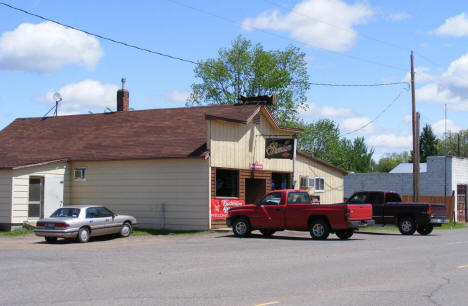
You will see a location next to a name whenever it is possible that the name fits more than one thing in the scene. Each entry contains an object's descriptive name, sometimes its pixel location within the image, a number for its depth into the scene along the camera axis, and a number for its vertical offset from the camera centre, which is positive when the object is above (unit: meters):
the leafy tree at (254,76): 56.69 +10.89
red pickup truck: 21.52 -1.03
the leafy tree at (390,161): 113.11 +5.66
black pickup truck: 25.48 -0.97
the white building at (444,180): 44.34 +0.81
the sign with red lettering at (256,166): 28.51 +1.10
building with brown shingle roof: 25.92 +1.03
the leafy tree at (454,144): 85.44 +6.85
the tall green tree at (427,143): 89.88 +7.28
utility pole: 31.55 +2.09
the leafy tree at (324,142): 74.81 +5.98
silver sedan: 21.28 -1.37
